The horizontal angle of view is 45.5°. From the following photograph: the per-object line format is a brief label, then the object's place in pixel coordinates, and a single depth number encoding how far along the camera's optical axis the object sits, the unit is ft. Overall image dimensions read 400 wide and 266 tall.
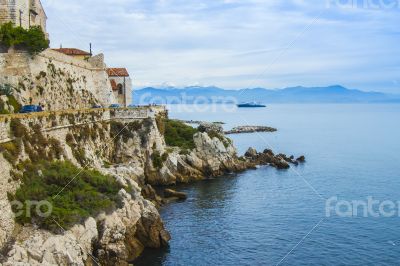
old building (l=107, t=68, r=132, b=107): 254.47
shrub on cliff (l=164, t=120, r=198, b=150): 234.99
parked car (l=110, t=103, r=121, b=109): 219.00
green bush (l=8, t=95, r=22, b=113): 143.23
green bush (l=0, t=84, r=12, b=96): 144.69
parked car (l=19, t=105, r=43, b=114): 138.02
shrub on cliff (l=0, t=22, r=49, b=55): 152.87
